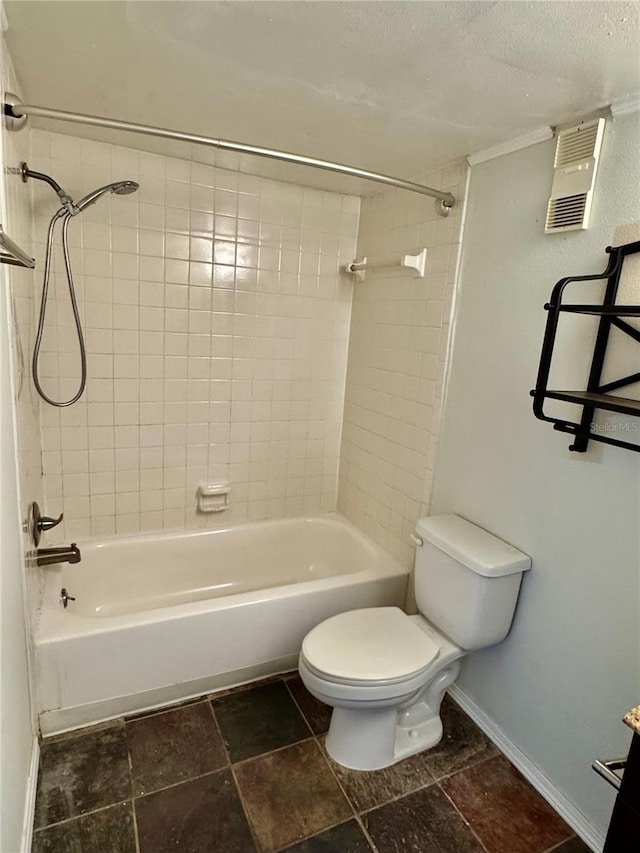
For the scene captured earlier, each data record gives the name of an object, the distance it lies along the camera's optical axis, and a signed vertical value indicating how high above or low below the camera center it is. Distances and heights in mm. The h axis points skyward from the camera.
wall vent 1388 +485
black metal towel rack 1247 -56
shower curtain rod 1320 +507
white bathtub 1713 -1185
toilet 1544 -1036
